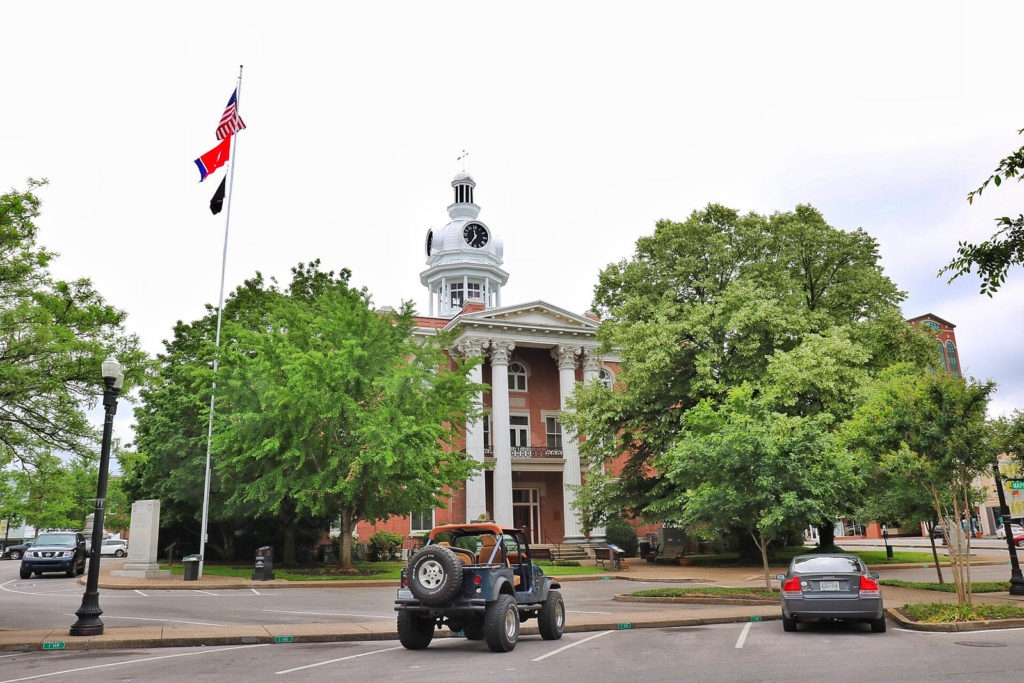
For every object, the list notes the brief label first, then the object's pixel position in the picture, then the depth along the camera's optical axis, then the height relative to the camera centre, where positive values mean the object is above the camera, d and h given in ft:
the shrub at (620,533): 122.42 -2.51
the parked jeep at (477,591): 35.40 -3.33
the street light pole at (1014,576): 60.35 -5.54
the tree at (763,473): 60.95 +3.30
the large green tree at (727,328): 93.81 +24.08
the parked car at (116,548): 173.99 -3.58
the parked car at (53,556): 97.96 -2.80
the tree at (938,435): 45.19 +4.42
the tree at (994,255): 30.12 +10.22
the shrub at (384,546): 117.29 -3.30
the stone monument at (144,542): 87.04 -1.22
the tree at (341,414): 85.40 +12.97
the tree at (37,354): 46.73 +11.30
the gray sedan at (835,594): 41.16 -4.49
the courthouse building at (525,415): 129.70 +19.65
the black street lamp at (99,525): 42.01 +0.45
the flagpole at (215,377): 90.38 +18.20
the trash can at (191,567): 83.71 -4.06
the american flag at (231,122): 97.35 +52.66
